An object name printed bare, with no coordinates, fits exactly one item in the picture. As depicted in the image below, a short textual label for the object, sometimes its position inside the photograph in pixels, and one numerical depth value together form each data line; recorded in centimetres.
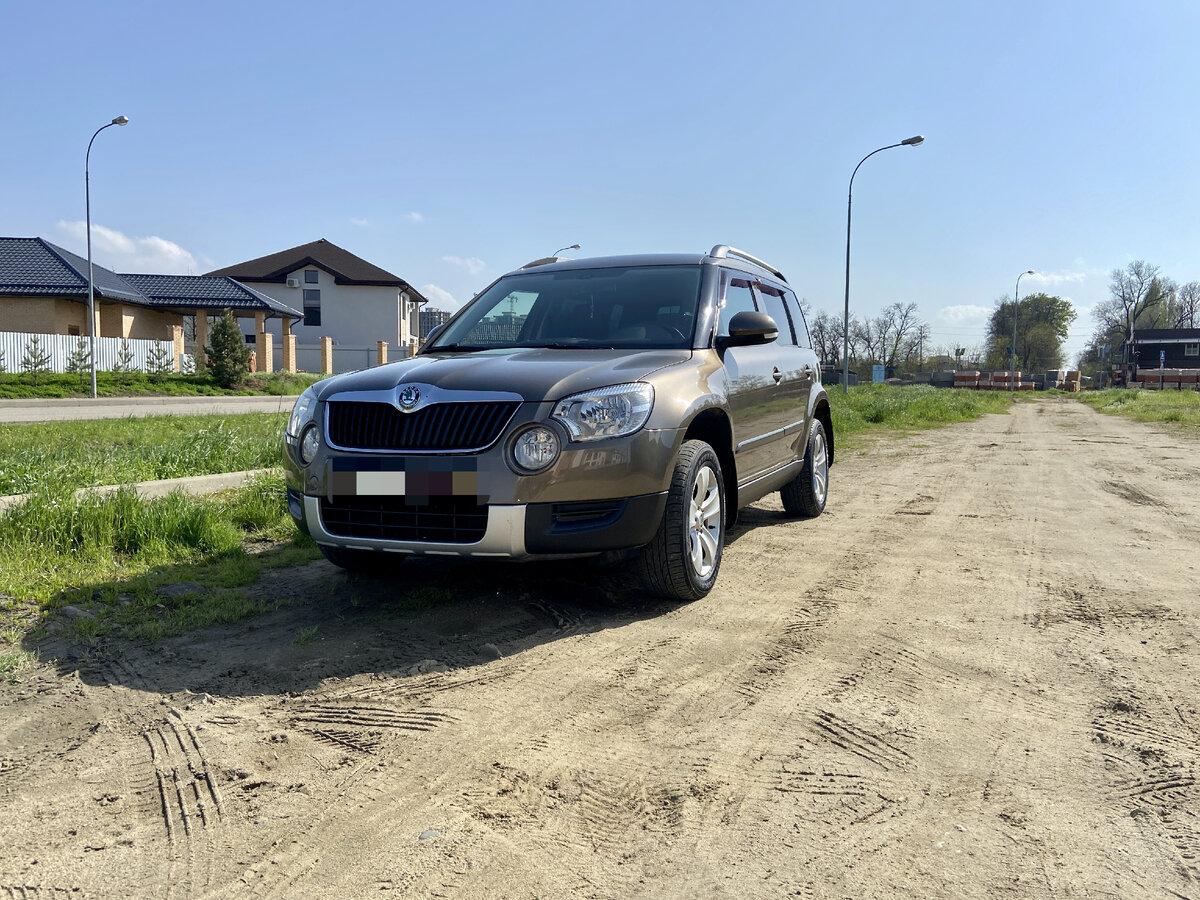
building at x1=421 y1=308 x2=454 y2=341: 8213
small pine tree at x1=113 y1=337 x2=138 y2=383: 3256
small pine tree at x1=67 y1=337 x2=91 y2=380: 2991
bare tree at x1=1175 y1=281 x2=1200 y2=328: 9444
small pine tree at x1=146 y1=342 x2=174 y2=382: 3334
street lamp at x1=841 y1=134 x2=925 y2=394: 2640
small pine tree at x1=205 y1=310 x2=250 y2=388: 3259
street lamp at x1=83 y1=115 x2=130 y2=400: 2691
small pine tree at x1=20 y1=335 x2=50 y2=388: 2858
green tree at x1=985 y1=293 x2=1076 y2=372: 8506
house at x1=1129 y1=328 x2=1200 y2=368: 8075
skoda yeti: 388
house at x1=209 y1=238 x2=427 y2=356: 6150
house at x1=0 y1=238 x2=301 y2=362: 3497
